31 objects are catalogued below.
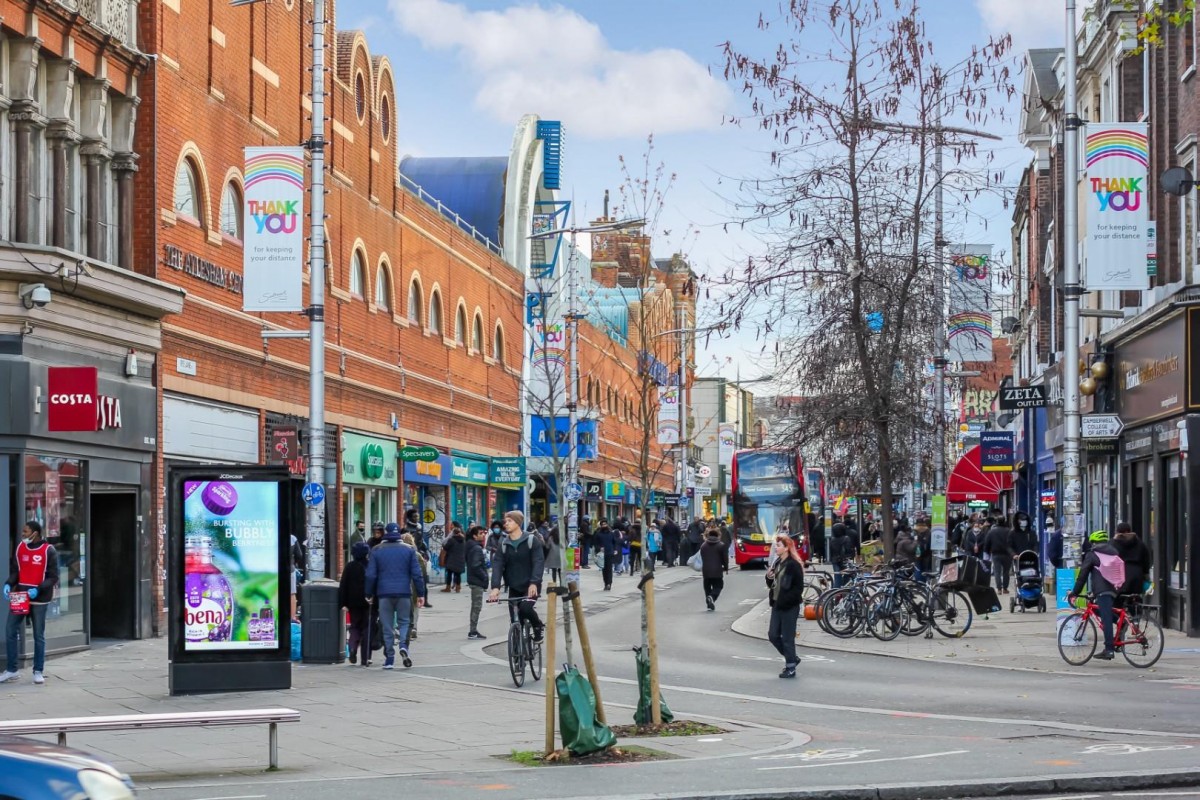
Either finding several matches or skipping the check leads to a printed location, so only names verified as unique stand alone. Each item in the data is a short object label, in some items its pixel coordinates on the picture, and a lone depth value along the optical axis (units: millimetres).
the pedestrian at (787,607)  21156
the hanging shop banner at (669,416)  65562
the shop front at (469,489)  51625
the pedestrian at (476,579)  27422
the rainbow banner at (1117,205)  25938
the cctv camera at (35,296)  22906
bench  11891
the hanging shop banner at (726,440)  101125
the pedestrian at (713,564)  35125
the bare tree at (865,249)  28641
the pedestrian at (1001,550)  38031
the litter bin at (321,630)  22766
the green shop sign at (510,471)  51500
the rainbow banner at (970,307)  29250
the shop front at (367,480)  40062
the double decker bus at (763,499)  59562
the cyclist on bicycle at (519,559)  21078
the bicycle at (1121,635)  21562
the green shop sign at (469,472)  51369
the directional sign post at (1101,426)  27984
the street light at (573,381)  45281
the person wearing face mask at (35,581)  20109
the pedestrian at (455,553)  35062
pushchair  33031
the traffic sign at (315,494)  24875
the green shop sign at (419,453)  41250
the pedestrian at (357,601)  22672
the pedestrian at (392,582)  22062
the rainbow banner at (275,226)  25312
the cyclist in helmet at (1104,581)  21469
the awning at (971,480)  40812
